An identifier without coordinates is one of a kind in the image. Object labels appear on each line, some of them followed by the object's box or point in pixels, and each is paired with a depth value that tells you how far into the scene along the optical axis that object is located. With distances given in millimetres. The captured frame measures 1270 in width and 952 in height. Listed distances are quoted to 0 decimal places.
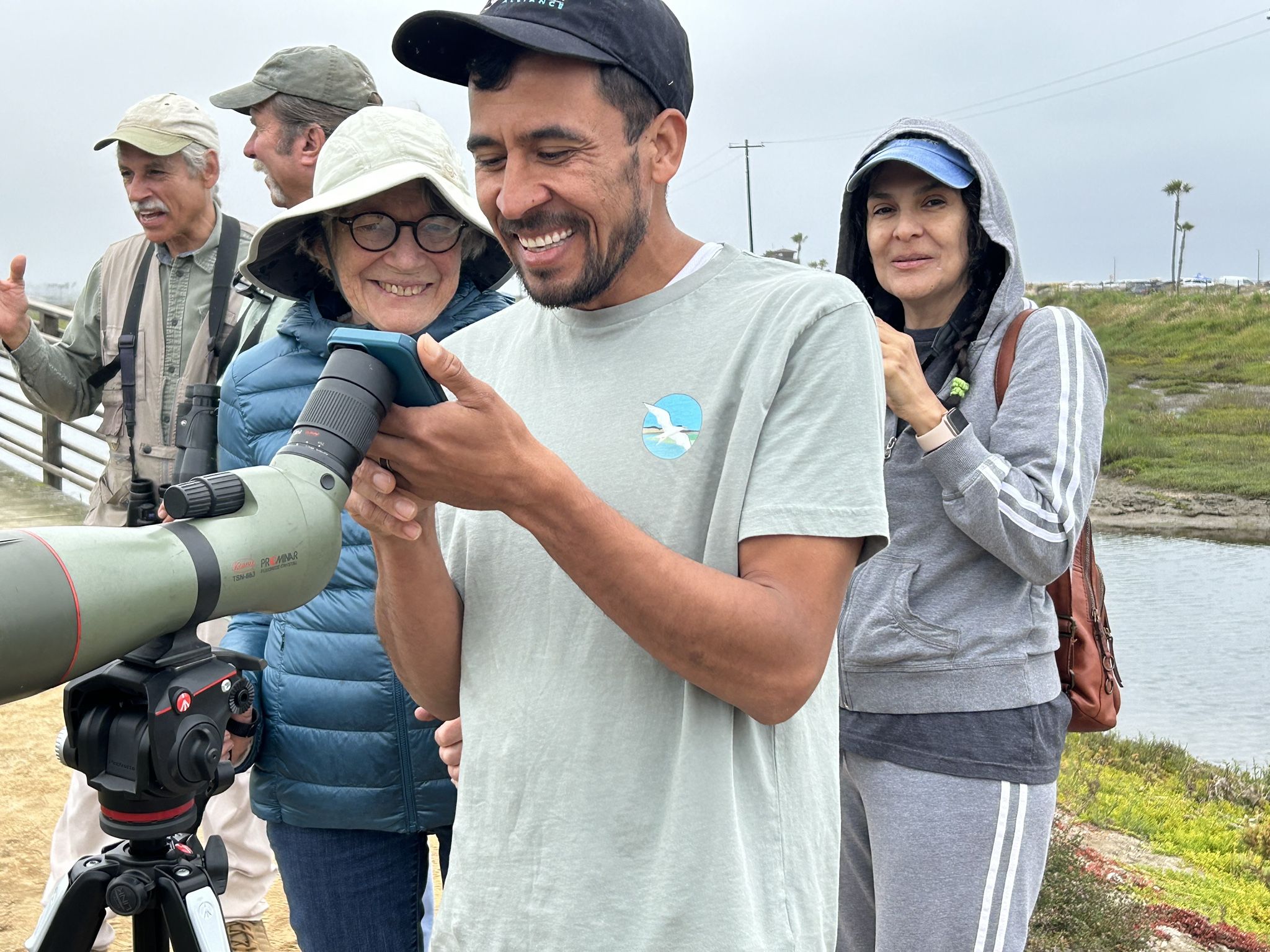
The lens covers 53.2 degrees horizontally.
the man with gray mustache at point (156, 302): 4082
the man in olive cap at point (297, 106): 3576
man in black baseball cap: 1388
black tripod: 1492
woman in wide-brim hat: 2344
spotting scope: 1229
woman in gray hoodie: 2244
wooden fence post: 9945
